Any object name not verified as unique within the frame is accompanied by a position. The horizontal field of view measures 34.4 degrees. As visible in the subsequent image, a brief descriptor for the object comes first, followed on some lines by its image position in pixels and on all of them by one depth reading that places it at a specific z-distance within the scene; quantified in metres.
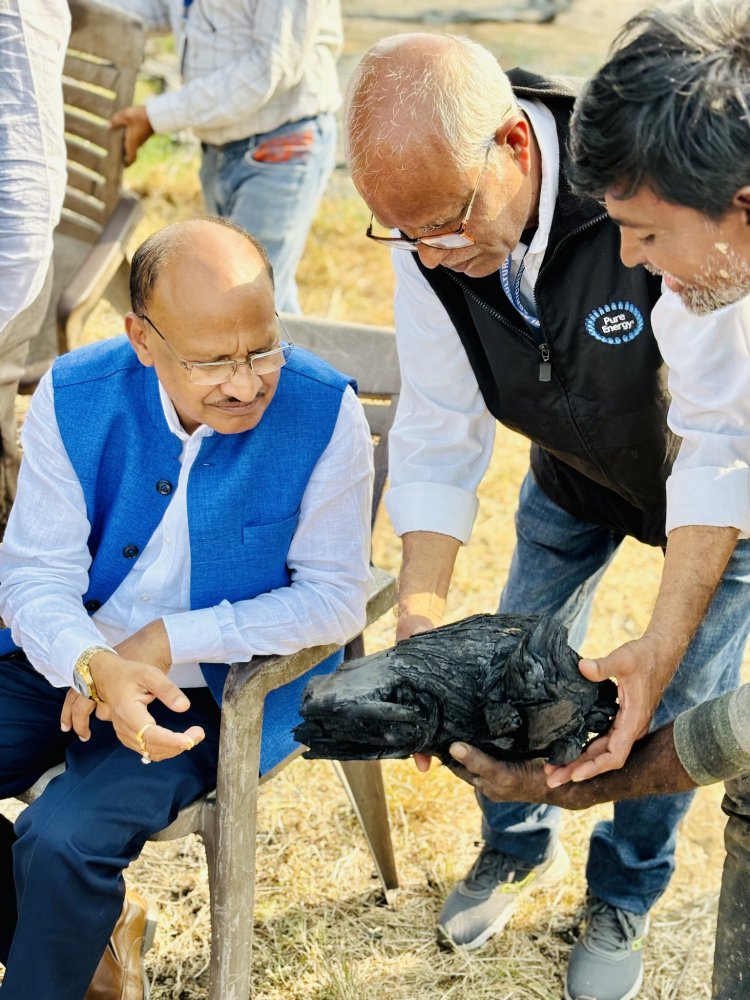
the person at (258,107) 4.26
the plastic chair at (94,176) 4.30
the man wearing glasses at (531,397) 2.22
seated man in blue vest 2.34
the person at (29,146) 2.93
